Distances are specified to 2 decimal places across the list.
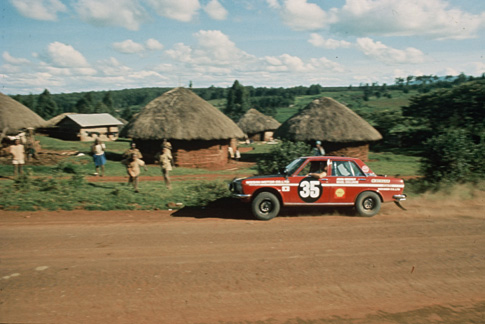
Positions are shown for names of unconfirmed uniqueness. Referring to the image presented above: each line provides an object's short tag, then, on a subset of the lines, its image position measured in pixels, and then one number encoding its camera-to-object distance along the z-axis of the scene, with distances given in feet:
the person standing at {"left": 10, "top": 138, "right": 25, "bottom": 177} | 49.78
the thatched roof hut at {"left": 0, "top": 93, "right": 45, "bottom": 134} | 80.38
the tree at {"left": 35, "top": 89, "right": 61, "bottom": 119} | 234.17
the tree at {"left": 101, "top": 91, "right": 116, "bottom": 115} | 281.50
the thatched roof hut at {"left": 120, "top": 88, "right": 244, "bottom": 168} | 75.46
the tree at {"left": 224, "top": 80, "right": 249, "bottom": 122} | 272.66
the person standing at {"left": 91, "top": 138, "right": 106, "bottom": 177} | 55.21
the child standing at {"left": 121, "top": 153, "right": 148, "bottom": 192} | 41.45
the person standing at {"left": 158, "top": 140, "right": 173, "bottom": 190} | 44.19
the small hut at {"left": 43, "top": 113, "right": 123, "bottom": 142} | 149.48
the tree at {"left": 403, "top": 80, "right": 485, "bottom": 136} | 102.94
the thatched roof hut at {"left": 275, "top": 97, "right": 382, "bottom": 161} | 84.79
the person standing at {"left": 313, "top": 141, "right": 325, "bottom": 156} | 49.85
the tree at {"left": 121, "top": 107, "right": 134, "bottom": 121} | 245.59
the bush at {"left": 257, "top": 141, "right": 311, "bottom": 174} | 45.44
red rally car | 31.81
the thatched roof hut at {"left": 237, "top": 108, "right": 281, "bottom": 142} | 169.71
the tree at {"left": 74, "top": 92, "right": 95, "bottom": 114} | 243.87
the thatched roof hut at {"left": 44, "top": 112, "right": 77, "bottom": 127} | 154.92
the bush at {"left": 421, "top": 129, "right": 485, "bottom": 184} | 43.06
